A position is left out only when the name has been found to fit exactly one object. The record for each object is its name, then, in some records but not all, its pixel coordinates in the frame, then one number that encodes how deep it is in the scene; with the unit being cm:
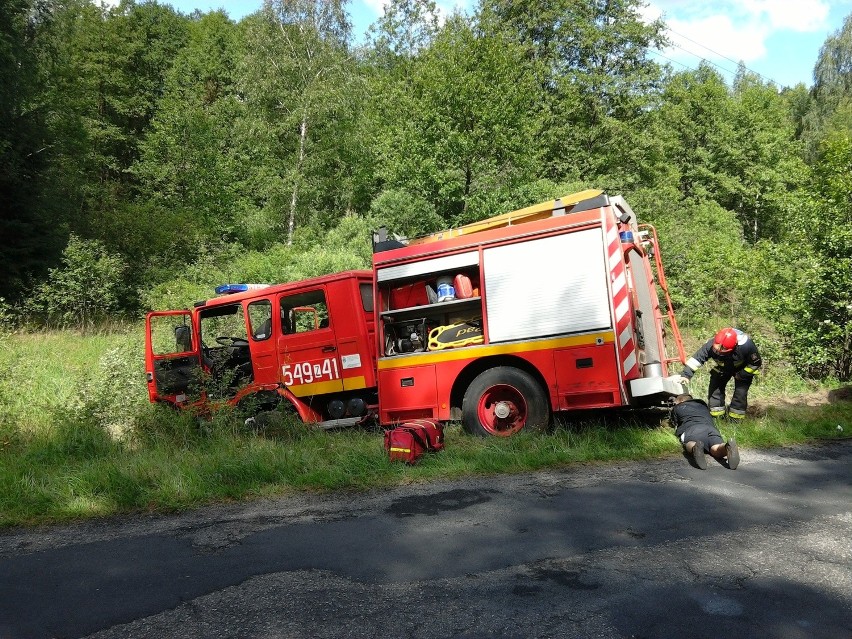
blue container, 788
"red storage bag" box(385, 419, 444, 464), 634
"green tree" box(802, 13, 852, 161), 4075
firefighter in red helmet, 747
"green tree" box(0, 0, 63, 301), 1755
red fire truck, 696
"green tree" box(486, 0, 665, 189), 2684
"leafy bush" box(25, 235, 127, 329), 1741
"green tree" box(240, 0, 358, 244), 2455
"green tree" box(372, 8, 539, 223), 1875
